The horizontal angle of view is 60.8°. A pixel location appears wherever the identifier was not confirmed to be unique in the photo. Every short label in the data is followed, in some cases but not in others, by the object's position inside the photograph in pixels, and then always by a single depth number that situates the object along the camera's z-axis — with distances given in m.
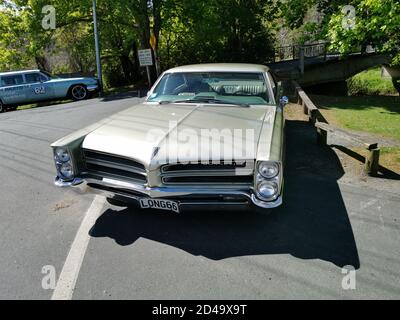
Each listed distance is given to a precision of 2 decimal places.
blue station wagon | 14.80
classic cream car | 3.23
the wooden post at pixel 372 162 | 4.91
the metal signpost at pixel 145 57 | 14.26
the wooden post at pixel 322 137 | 6.50
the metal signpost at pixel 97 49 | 16.25
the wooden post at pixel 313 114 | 7.08
